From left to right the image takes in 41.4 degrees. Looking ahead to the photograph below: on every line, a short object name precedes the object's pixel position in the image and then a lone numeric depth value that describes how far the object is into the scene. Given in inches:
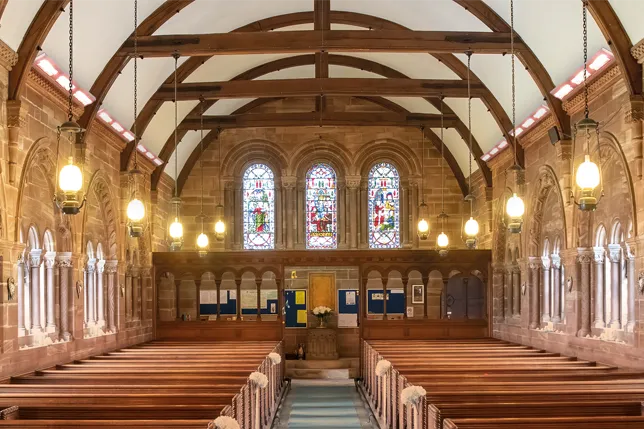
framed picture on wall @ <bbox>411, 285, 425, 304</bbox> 920.9
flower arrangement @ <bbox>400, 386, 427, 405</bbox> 333.8
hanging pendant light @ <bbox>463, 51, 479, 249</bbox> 612.1
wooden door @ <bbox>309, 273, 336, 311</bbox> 921.5
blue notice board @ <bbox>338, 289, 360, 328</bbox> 915.4
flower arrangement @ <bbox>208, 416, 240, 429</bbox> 262.8
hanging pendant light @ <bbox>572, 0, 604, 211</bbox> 354.3
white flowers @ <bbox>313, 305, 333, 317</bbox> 868.0
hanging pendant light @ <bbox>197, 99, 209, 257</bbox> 715.4
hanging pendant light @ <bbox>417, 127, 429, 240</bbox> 755.8
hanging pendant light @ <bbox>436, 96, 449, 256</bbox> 738.2
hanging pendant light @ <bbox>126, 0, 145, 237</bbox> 457.4
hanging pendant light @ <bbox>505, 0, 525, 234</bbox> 439.2
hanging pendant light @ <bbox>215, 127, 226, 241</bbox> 741.9
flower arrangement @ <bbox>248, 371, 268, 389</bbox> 404.1
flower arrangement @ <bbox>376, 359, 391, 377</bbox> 467.8
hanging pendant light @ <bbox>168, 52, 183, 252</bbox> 576.4
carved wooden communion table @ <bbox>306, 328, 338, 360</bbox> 869.2
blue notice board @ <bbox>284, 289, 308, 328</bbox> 917.2
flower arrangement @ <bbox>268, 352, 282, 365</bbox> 544.1
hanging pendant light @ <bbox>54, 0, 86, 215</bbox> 328.2
